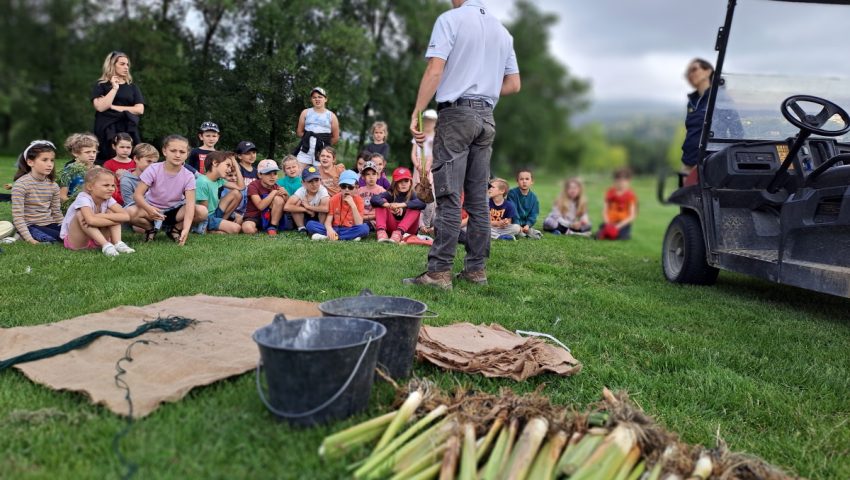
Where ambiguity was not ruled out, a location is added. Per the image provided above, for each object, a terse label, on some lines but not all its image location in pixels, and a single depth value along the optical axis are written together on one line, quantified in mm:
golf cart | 4504
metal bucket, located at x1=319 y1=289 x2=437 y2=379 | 2906
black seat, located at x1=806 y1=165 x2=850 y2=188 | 4391
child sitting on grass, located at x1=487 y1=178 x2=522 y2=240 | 8336
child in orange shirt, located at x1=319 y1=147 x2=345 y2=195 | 8182
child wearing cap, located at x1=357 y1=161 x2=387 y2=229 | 8117
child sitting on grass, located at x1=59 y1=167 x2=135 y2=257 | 6320
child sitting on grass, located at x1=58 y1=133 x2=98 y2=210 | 7082
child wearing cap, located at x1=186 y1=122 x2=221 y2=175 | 7835
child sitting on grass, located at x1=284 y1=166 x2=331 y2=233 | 7891
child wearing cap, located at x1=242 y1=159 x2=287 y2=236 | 7930
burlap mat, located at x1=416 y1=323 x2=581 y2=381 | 3201
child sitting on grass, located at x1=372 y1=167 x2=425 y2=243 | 7820
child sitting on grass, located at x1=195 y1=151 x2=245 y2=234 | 7582
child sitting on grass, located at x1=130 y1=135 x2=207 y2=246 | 6766
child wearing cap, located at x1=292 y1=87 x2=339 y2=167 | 7973
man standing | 4738
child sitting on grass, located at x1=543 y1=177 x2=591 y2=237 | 10117
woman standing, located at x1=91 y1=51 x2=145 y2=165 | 7491
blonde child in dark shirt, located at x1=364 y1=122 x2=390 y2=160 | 9031
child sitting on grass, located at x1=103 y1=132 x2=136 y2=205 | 7406
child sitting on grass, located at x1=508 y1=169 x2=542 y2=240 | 8672
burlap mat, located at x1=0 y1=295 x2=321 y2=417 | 2764
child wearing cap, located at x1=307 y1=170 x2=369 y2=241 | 7625
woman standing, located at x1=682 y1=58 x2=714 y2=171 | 6559
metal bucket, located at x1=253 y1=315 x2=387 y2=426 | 2310
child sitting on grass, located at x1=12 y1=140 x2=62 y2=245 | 6742
